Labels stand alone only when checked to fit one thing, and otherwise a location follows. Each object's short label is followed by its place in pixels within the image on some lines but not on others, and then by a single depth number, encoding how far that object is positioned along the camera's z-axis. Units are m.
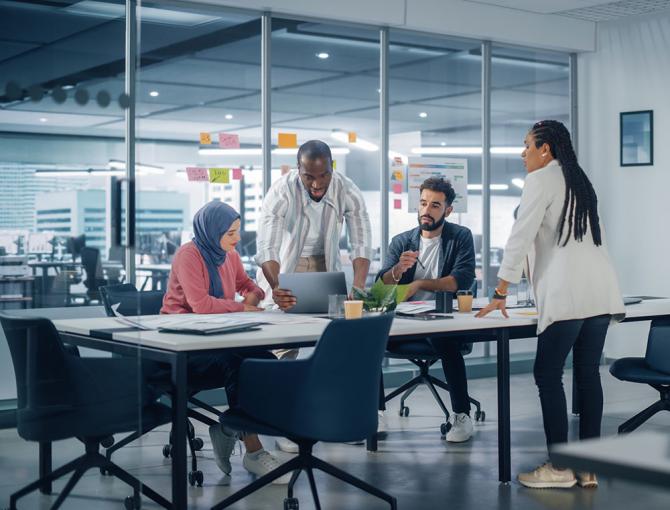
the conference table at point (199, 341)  3.34
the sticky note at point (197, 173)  6.25
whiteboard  7.30
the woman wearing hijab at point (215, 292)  4.30
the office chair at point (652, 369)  4.75
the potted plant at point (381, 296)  4.18
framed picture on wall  7.84
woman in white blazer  4.04
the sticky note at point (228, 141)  6.35
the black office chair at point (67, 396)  3.21
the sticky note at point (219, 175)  6.32
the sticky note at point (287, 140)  6.61
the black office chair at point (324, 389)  3.31
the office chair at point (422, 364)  5.45
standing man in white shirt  5.02
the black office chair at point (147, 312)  3.54
